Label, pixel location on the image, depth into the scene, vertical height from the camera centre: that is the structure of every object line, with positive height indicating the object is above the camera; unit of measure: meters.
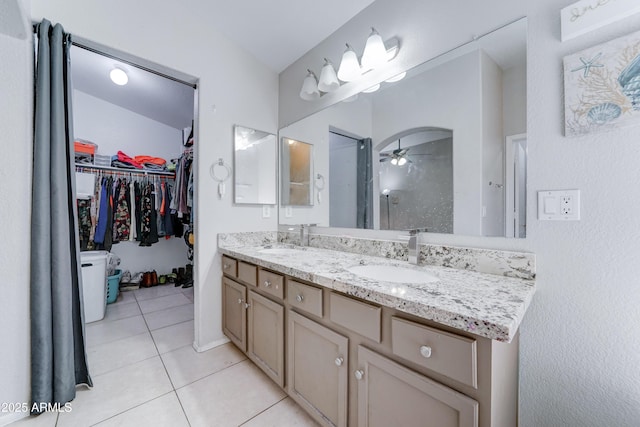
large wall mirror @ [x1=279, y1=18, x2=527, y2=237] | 1.08 +0.38
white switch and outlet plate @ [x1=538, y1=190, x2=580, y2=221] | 0.91 +0.03
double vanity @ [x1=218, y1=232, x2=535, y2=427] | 0.71 -0.44
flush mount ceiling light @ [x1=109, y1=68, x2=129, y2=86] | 2.49 +1.43
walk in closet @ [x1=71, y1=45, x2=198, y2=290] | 2.88 +0.65
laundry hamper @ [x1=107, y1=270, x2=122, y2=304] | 2.85 -0.85
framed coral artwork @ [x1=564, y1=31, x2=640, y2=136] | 0.81 +0.44
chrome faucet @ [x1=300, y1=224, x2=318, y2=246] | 2.03 -0.17
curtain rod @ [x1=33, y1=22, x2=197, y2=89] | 1.43 +1.04
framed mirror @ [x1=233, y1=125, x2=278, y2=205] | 2.06 +0.43
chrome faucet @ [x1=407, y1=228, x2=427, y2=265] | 1.32 -0.18
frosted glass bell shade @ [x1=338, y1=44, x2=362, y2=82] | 1.60 +0.98
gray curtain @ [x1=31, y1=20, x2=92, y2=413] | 1.29 -0.08
